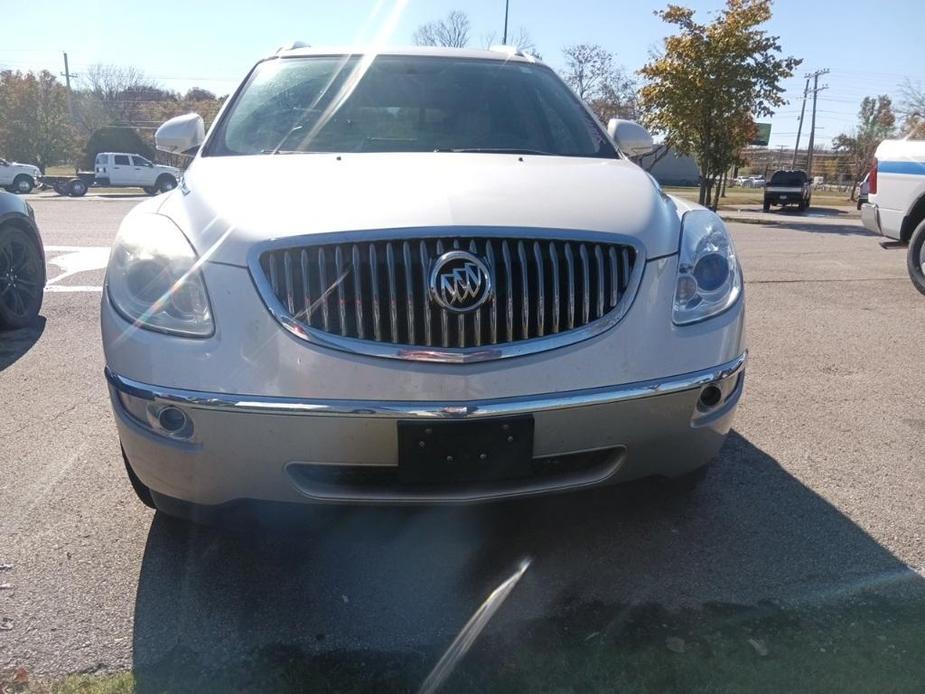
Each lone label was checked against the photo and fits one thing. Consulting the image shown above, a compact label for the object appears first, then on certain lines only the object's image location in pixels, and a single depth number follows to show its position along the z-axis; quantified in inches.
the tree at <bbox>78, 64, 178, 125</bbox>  2472.9
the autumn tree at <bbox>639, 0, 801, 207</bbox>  794.2
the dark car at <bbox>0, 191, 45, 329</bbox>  212.5
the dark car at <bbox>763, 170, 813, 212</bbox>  1171.5
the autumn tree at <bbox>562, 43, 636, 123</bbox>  1556.3
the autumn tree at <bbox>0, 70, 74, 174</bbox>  1838.1
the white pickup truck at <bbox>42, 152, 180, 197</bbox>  1321.4
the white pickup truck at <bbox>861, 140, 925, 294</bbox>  288.5
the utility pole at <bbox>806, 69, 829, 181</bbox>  2101.6
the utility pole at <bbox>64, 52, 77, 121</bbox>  2090.8
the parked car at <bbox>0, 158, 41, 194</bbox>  1244.5
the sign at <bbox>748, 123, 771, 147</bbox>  1975.9
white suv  82.0
